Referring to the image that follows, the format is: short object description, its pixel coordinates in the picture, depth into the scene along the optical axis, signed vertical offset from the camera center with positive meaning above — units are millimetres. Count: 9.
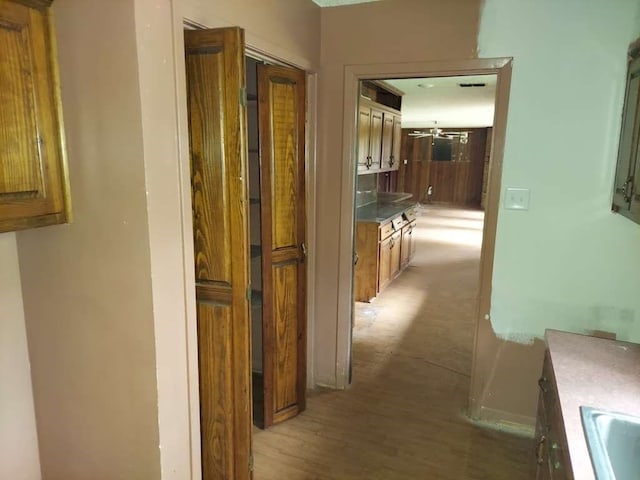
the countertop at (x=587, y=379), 1164 -718
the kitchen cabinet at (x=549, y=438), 1237 -881
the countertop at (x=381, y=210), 4543 -576
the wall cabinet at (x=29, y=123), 1239 +98
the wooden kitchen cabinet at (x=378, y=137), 4572 +280
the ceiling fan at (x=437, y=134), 12109 +785
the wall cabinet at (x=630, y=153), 1689 +52
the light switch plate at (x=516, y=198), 2314 -185
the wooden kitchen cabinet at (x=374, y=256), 4426 -988
